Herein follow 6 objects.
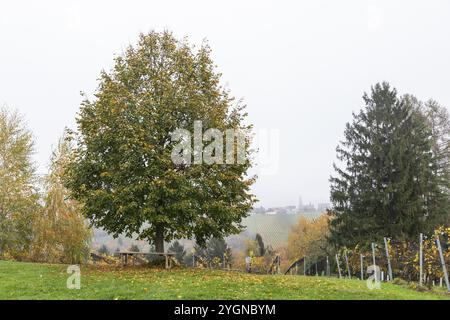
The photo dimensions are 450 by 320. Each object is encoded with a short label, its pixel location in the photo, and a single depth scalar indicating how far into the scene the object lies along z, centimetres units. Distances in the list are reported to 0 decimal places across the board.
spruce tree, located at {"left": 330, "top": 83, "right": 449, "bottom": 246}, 3362
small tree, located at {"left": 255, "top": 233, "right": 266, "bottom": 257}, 7519
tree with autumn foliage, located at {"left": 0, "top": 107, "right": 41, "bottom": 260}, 3092
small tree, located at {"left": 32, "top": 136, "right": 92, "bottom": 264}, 3072
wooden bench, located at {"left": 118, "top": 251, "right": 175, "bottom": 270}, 1942
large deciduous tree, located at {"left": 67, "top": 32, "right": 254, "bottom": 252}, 1875
